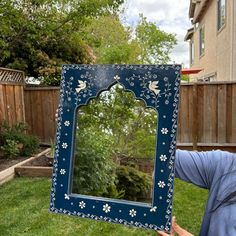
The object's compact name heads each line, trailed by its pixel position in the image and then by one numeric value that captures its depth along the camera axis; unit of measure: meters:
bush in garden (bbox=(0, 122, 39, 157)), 4.28
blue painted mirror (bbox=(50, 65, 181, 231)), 0.86
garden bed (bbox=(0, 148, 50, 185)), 3.56
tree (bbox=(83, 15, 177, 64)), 10.79
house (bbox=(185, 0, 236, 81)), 5.84
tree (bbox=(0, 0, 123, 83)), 4.87
